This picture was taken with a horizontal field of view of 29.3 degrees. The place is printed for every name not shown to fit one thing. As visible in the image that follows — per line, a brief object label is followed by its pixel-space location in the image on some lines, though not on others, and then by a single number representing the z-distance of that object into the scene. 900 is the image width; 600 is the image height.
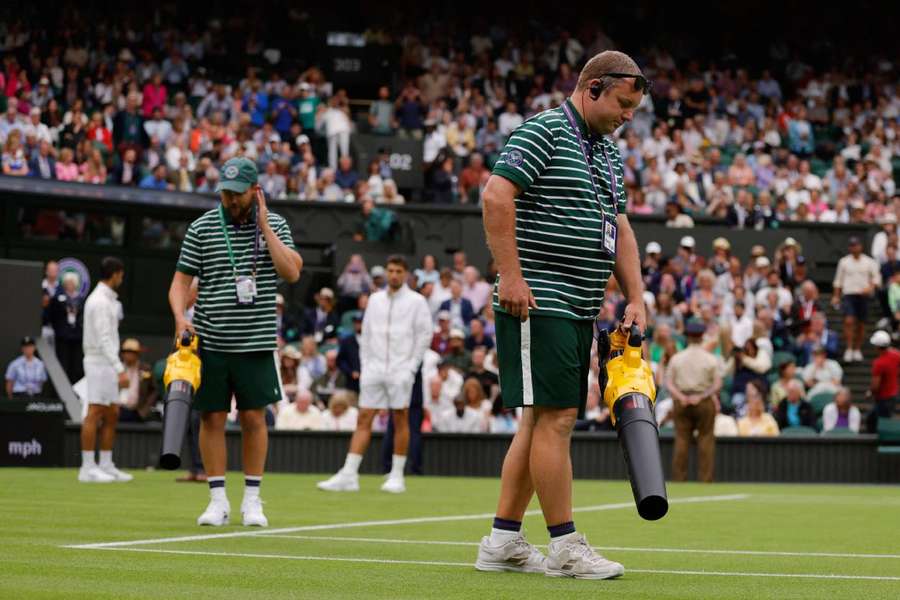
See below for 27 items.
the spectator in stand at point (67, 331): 23.34
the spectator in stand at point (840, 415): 22.30
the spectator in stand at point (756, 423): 21.39
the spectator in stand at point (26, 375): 20.92
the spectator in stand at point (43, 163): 26.45
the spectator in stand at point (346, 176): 29.27
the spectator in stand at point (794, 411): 22.42
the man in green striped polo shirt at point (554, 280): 6.89
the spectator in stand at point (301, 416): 21.00
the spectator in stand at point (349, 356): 20.64
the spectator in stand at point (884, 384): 22.58
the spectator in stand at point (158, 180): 27.38
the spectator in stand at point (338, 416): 21.02
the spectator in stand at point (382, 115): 31.80
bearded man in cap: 9.61
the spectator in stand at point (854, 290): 26.50
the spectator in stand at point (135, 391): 20.77
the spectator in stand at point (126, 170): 27.50
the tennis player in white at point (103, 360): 16.25
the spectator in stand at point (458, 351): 23.38
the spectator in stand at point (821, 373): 23.81
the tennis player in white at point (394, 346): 15.80
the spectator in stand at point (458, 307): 24.88
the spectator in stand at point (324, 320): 25.53
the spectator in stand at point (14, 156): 26.05
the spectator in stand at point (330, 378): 23.49
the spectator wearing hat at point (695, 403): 19.80
